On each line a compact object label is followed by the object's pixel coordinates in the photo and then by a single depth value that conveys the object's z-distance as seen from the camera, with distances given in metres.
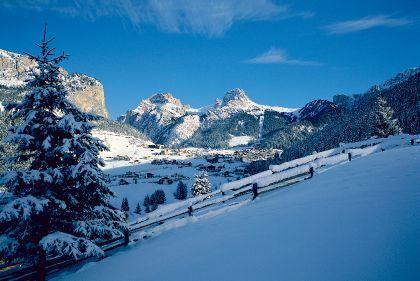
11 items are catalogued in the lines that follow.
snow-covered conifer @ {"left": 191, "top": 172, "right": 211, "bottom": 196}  67.54
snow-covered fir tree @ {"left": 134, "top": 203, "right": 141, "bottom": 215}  91.25
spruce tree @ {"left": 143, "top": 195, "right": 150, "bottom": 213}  93.02
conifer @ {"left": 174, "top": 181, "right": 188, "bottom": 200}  108.06
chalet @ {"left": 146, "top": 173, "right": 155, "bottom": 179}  165.12
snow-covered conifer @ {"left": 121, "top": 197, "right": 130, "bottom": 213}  91.24
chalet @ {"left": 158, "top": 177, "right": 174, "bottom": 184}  141.27
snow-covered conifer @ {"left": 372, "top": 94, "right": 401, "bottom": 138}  46.31
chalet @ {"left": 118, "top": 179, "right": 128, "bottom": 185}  141.25
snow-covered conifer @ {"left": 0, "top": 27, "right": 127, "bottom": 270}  10.94
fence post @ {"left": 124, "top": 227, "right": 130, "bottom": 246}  13.90
